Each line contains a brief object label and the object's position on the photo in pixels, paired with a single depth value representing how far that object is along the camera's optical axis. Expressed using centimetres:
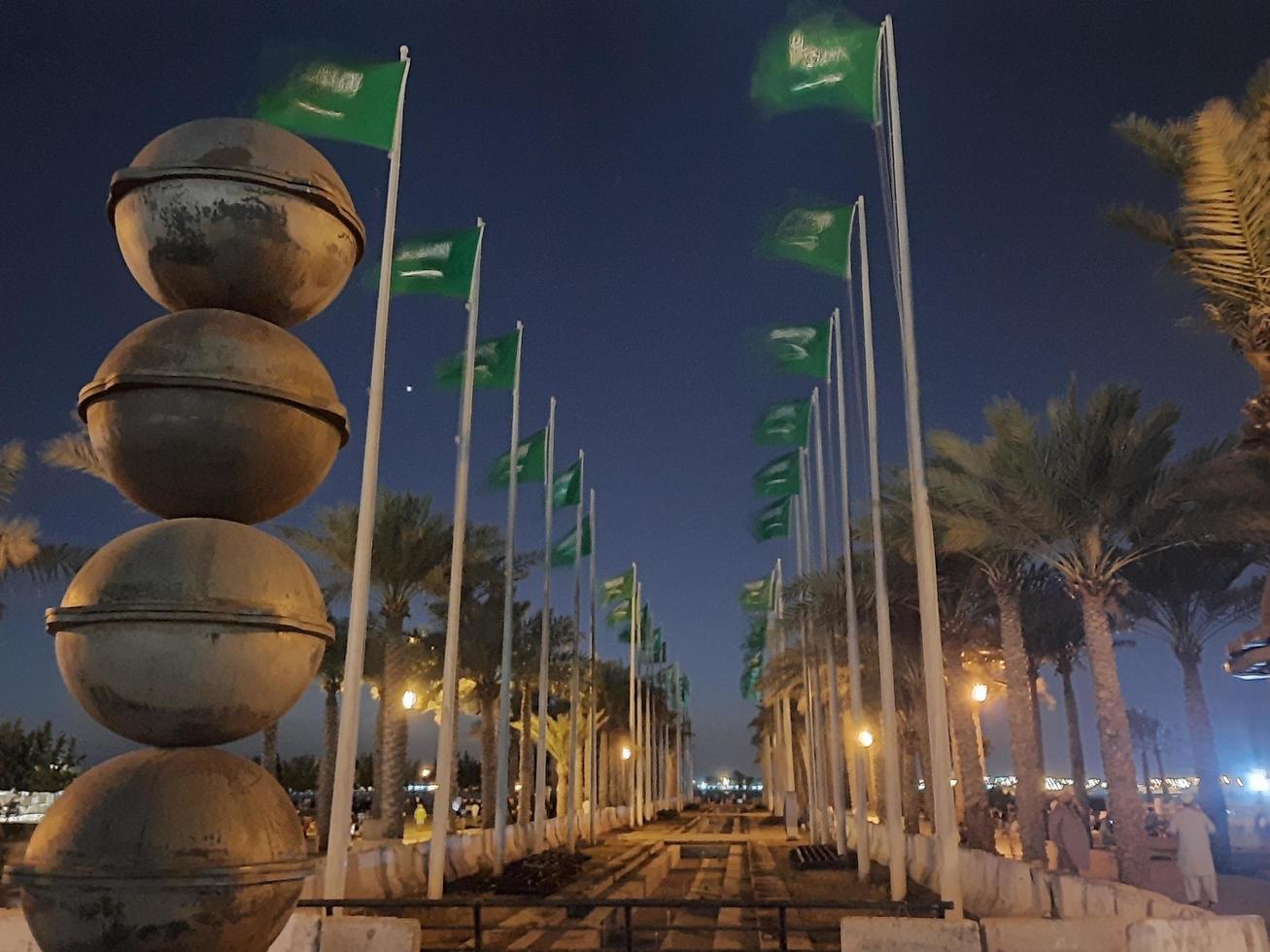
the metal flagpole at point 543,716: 2706
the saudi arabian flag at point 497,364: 2120
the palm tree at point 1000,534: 1988
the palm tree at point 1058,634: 3006
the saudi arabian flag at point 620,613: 4125
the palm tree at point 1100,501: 1869
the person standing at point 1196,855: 1362
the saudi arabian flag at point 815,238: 1675
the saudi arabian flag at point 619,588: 3769
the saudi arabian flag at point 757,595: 3909
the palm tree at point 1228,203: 1211
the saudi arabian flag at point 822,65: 1423
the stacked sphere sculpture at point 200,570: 330
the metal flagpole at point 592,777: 3384
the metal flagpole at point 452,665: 1531
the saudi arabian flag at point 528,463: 2388
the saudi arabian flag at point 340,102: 1343
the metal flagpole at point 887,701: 1576
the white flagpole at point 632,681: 4059
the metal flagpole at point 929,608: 1219
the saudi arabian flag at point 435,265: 1681
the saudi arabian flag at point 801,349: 1984
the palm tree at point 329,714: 3562
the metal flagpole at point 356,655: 1212
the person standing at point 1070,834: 1722
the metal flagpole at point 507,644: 2212
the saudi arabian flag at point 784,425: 2359
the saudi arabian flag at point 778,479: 2603
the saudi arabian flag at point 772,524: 2909
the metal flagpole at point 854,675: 2080
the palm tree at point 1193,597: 2641
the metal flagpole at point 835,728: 2542
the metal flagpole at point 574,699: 2967
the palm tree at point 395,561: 2708
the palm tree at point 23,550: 2033
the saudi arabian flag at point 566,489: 2827
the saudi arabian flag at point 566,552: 2972
